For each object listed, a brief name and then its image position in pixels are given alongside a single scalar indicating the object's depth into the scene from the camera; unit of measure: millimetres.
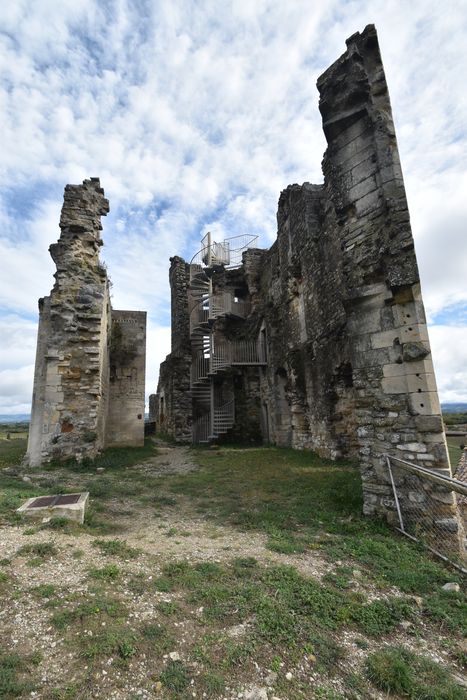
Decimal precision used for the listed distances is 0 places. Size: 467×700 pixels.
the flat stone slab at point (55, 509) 4562
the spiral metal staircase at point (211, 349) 17062
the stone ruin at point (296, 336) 5223
